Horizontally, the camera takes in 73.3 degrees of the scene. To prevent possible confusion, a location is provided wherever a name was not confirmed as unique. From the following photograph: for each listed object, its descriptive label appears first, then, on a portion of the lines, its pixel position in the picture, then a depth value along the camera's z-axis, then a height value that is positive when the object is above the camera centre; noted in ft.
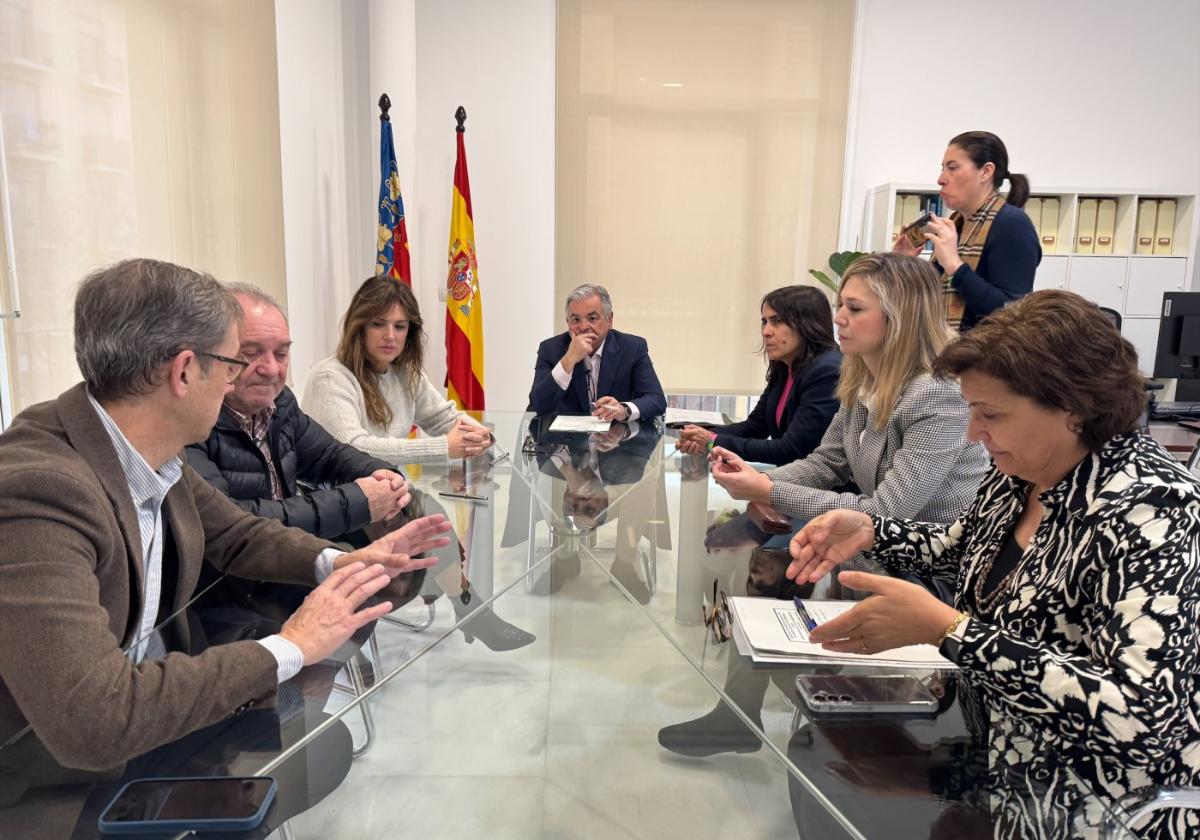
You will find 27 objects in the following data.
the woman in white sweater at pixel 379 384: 9.17 -1.53
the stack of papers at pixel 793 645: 4.21 -2.04
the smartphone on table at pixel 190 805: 2.95 -2.06
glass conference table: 3.33 -2.41
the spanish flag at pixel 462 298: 17.02 -0.88
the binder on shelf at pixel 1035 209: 17.39 +1.24
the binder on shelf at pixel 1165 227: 17.08 +0.90
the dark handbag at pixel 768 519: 6.79 -2.20
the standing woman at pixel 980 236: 9.63 +0.37
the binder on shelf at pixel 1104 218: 17.19 +1.06
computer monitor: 13.50 -1.17
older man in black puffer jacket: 6.54 -1.77
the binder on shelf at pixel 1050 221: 17.29 +0.99
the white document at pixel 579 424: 11.22 -2.32
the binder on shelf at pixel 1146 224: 17.11 +0.96
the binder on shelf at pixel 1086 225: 17.19 +0.92
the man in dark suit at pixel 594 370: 12.09 -1.71
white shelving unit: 16.87 +0.17
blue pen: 4.62 -2.05
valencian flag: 15.99 +1.03
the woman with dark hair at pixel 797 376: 9.64 -1.36
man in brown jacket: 3.07 -1.31
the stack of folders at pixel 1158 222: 17.08 +1.00
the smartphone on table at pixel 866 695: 3.83 -2.05
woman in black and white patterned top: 3.30 -1.47
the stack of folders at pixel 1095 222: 17.19 +0.98
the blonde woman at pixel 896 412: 6.46 -1.20
